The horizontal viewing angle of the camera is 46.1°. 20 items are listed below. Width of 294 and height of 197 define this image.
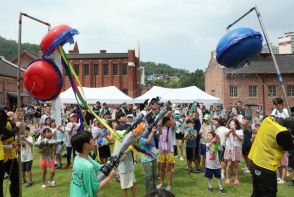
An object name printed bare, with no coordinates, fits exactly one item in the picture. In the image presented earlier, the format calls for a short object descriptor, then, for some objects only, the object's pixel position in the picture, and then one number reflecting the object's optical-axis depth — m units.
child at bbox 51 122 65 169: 10.81
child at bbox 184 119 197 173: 10.20
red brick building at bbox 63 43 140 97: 51.22
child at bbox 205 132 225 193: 8.07
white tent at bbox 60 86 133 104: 21.52
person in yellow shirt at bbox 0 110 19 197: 6.26
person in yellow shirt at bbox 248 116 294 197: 4.90
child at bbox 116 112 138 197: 6.63
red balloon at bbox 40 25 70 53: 5.50
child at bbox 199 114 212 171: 9.62
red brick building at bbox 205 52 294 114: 42.59
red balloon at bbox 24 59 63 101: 5.50
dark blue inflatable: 4.88
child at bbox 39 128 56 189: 8.69
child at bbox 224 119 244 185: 9.00
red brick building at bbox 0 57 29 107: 40.32
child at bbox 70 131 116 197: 3.63
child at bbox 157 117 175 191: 7.98
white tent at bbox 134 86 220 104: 20.52
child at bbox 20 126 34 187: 8.72
